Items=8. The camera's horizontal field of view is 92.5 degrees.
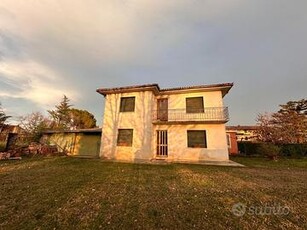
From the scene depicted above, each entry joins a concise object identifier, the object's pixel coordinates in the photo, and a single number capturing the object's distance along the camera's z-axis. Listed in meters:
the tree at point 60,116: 33.89
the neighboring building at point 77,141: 16.59
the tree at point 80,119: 34.12
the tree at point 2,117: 20.91
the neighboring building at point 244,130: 25.31
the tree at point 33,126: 17.95
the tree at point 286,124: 19.41
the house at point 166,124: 12.59
